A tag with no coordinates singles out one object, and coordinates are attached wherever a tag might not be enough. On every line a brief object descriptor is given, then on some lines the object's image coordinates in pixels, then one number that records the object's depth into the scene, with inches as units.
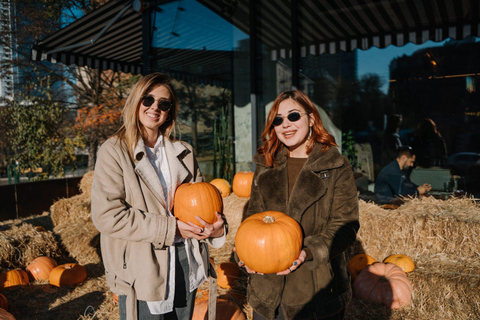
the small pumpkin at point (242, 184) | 201.9
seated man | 227.1
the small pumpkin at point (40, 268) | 163.2
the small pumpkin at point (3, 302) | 129.5
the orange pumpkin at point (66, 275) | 155.9
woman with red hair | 67.1
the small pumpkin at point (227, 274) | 138.5
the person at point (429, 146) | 252.2
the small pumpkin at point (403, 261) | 136.6
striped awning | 214.4
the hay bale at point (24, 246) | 166.4
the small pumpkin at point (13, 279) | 151.8
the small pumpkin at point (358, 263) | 142.6
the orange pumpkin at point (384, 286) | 121.0
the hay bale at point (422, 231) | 141.6
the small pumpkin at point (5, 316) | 107.4
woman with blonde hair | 64.7
